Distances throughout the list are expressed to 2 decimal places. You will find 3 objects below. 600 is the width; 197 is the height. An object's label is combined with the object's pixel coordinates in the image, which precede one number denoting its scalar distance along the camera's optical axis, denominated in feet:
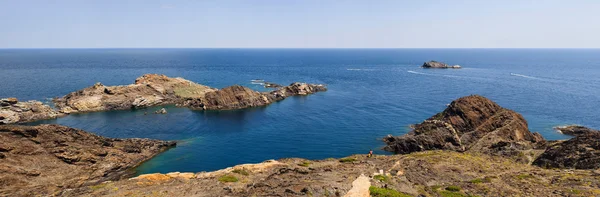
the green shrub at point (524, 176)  134.05
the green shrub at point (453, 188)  118.75
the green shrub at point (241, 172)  139.64
